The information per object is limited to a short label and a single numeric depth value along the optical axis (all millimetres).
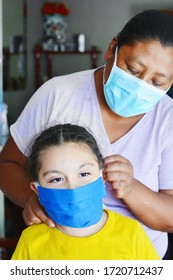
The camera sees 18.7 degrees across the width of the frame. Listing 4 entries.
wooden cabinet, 5102
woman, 1239
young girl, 1099
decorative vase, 5098
